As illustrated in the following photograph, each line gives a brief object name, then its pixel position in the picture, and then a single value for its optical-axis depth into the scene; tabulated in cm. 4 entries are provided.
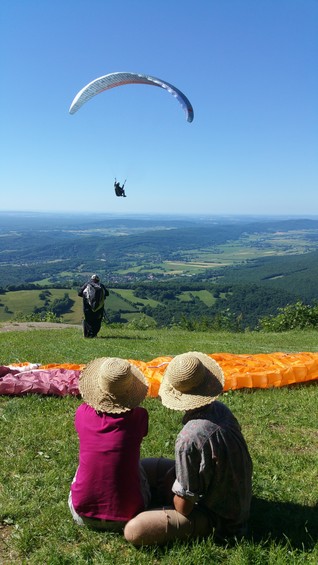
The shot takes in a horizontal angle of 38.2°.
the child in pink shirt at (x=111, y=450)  390
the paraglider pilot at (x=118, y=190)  2194
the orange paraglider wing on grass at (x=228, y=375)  819
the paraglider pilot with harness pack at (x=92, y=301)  1645
